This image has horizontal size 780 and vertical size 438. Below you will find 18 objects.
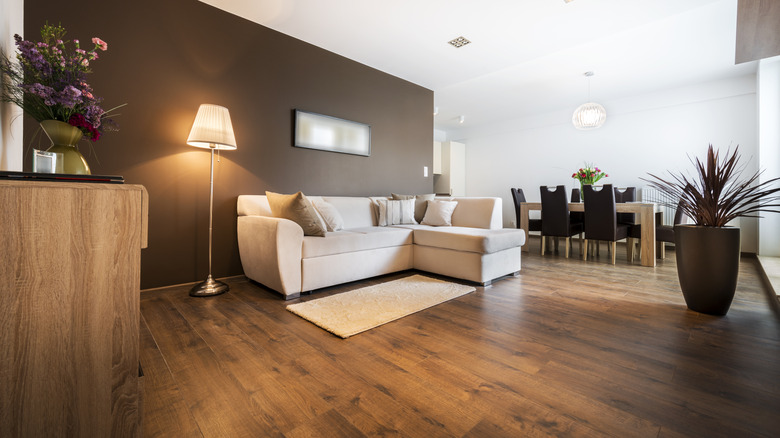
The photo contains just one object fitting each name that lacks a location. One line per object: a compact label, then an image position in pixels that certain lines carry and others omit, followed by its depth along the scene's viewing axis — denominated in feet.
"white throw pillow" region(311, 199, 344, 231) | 10.09
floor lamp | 8.36
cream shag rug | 6.41
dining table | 12.48
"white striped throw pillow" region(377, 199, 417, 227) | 12.42
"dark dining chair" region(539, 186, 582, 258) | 14.39
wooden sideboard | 2.35
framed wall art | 11.79
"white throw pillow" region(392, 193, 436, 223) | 13.15
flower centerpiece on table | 14.60
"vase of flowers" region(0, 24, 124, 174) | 3.67
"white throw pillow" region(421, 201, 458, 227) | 12.30
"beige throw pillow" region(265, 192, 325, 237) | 8.58
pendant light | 15.78
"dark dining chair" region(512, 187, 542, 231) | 16.33
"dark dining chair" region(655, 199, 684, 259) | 13.25
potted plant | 6.72
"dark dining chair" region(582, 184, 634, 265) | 12.94
